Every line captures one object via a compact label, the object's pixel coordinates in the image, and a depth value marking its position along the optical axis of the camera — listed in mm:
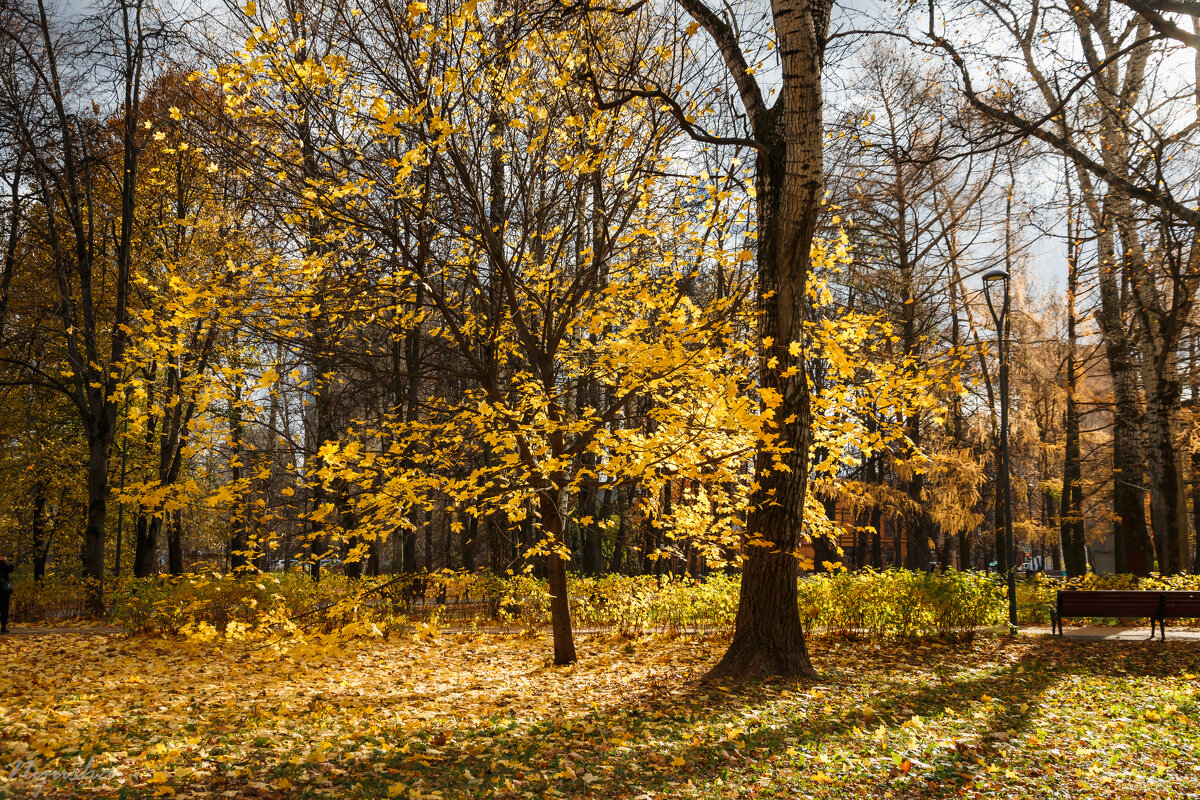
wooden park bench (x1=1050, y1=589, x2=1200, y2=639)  9953
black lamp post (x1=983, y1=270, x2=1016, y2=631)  11164
